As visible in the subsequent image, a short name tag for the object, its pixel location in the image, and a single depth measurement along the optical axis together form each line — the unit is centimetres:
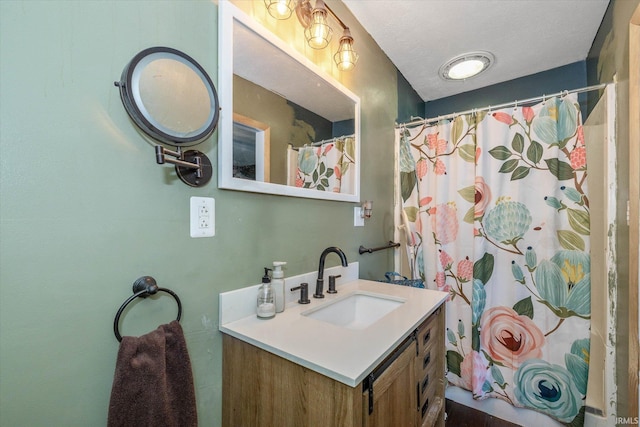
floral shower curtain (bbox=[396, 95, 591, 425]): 146
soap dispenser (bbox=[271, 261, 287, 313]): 99
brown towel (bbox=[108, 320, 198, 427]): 62
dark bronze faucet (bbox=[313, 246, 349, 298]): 120
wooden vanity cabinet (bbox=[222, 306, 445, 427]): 65
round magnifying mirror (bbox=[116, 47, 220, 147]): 67
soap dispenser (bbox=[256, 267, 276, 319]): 94
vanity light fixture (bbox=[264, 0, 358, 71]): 106
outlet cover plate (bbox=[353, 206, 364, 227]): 157
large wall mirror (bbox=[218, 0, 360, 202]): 90
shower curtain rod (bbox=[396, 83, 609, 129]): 143
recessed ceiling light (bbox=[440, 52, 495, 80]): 192
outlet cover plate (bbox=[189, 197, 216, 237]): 82
